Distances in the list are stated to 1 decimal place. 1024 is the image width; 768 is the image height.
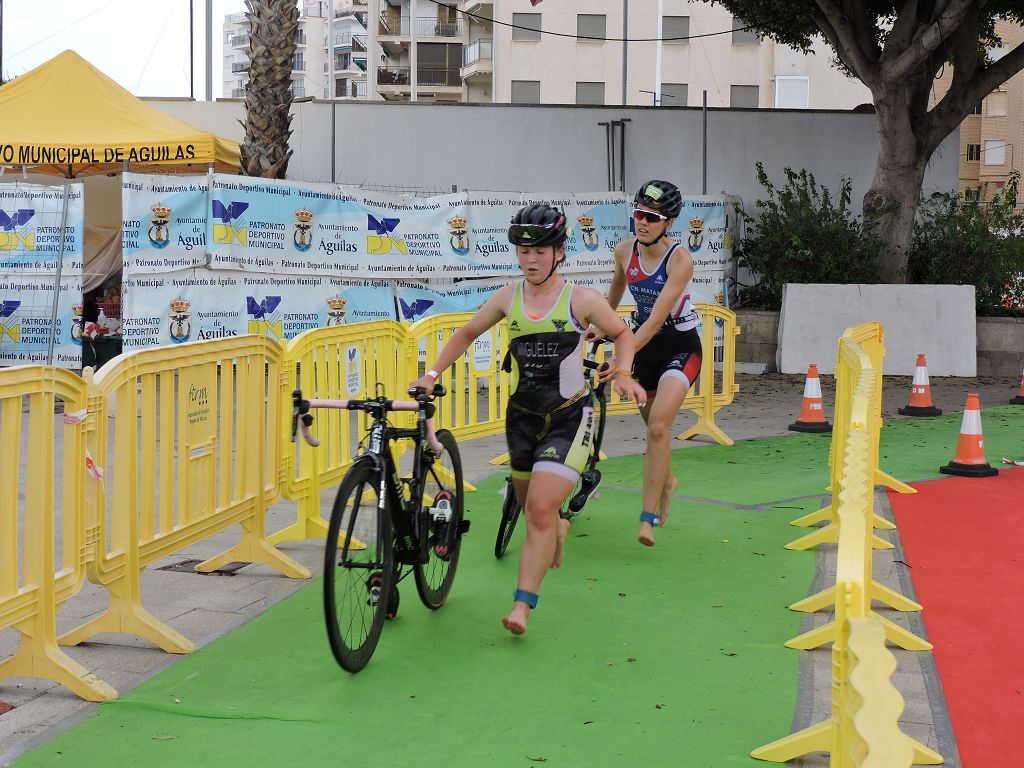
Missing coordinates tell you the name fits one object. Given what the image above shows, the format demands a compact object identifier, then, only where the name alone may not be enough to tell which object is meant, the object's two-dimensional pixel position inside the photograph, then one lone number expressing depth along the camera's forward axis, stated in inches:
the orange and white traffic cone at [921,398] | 521.0
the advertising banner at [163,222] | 506.9
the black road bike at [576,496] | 248.4
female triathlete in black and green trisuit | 212.8
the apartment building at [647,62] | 2447.1
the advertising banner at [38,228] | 517.0
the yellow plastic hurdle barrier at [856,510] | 129.4
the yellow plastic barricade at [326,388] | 264.2
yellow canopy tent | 601.3
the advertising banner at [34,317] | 521.7
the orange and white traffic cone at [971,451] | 376.8
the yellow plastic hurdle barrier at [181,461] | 197.9
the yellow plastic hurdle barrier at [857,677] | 76.0
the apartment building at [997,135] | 2829.7
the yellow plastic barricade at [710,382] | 448.5
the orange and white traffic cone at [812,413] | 473.1
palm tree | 672.4
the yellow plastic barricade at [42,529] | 172.4
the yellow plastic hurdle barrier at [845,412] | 255.6
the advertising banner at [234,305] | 511.2
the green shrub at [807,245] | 697.6
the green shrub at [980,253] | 705.6
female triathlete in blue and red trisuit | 275.1
